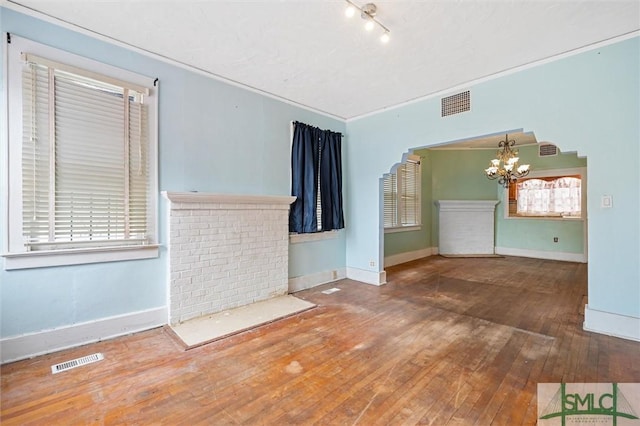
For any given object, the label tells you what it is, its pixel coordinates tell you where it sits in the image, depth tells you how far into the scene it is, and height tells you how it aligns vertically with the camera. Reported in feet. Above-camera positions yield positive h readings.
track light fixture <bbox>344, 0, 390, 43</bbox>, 7.04 +5.39
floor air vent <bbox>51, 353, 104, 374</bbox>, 7.01 -4.04
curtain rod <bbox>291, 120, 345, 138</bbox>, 13.54 +4.62
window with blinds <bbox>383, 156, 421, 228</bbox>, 20.95 +1.32
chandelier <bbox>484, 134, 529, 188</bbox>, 18.53 +3.33
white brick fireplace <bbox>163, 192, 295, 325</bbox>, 9.71 -1.54
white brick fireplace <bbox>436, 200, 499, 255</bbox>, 24.72 -1.39
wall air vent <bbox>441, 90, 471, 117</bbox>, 11.60 +4.81
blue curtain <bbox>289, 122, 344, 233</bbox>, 13.57 +1.84
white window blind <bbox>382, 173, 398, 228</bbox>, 20.70 +0.83
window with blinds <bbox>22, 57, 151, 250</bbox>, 7.46 +1.60
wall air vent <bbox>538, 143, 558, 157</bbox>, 21.82 +5.09
